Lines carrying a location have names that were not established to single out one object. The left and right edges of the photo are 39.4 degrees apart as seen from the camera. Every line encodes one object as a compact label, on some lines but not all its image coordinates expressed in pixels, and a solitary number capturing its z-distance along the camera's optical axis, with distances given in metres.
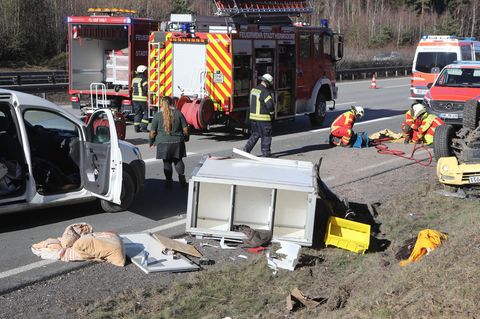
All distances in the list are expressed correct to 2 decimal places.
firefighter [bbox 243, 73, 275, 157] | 12.10
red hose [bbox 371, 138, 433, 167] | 12.83
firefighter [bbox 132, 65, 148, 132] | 16.08
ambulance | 21.75
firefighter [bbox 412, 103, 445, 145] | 14.51
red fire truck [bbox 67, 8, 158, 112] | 17.03
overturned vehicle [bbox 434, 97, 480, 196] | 9.49
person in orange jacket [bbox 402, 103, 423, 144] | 14.83
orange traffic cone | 32.27
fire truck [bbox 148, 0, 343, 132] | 14.72
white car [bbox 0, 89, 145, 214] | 7.57
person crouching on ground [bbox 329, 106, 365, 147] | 14.27
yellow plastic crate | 7.09
